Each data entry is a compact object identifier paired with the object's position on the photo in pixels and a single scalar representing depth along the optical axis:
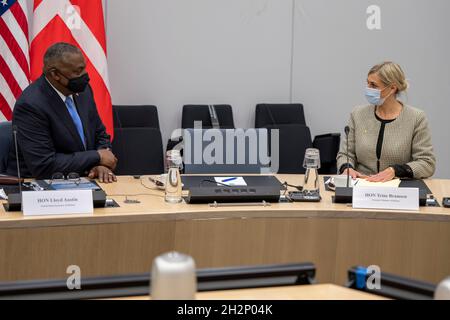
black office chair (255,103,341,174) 5.76
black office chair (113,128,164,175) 5.45
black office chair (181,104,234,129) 5.89
